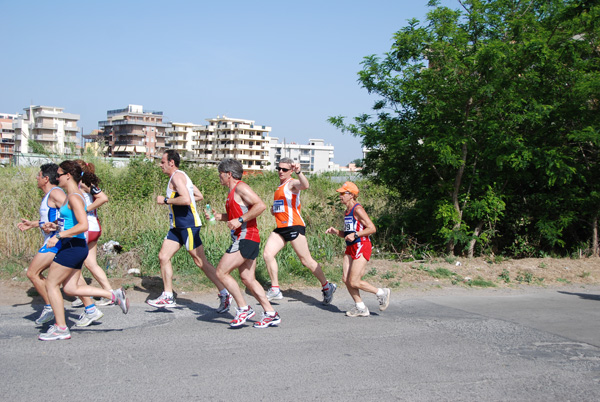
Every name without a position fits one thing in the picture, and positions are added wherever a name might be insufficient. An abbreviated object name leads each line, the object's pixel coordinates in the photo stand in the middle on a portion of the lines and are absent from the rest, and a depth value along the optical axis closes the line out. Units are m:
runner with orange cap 6.93
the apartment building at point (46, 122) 127.25
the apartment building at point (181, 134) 158.62
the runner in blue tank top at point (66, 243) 5.58
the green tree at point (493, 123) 10.33
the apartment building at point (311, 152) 163.25
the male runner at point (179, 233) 6.91
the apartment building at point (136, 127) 139.38
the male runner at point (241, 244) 6.17
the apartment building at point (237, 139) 143.50
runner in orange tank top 7.53
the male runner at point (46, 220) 5.88
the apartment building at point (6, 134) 144.11
